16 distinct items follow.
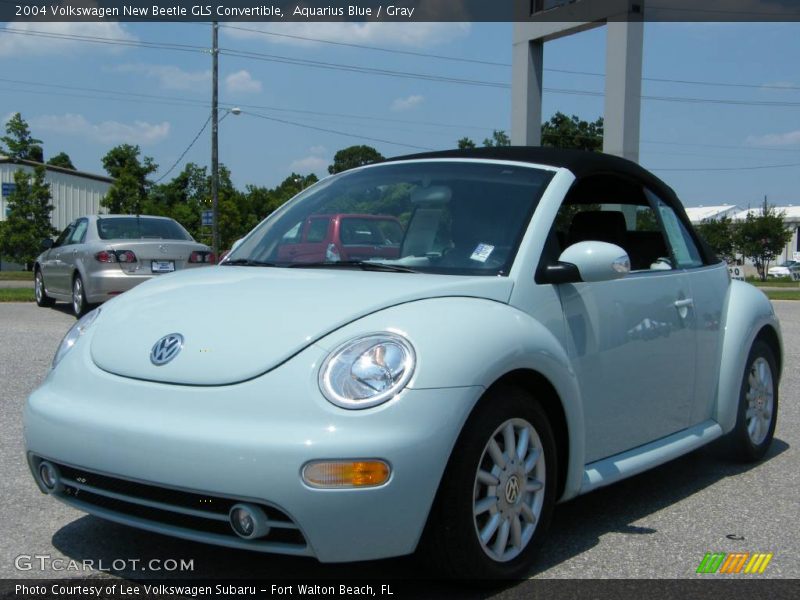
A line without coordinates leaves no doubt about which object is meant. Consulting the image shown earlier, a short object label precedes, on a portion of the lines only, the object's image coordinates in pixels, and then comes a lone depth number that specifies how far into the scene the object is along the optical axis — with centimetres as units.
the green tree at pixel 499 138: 4808
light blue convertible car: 269
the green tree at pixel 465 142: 5109
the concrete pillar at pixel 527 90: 1858
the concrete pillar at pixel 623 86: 1622
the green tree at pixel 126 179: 4312
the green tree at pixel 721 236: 5975
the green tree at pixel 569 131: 6606
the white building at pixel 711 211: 9731
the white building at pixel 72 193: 6078
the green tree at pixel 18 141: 4350
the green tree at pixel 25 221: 4159
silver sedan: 1255
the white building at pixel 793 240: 8319
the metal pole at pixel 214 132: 3147
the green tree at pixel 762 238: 5847
